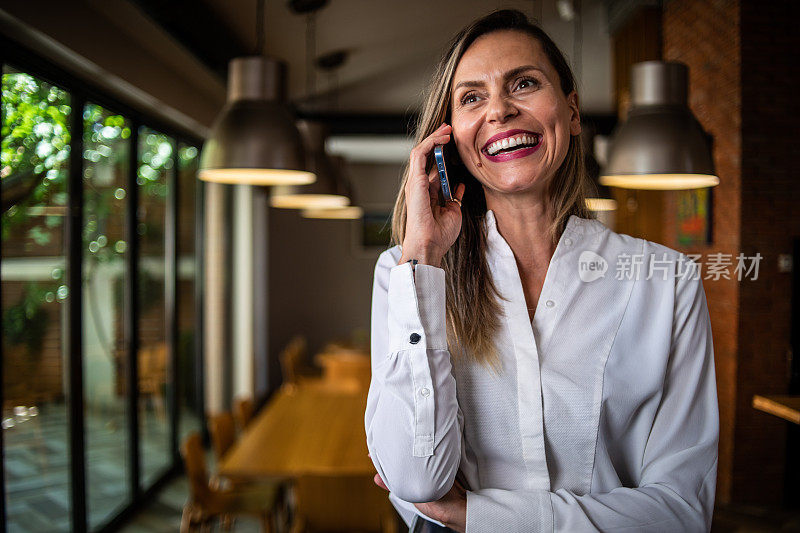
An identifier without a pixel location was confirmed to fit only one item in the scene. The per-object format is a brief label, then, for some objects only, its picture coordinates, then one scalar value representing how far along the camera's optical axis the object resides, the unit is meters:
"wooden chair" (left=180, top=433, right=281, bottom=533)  3.07
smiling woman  0.88
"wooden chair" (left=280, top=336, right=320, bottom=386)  5.81
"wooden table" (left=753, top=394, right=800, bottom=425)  1.01
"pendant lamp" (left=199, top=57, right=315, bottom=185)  1.81
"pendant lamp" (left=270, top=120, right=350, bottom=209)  3.00
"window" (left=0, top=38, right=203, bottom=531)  2.74
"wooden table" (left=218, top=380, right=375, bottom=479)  2.79
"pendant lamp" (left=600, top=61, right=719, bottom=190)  1.47
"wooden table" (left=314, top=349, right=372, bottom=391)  5.56
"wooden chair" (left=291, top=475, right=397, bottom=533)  2.55
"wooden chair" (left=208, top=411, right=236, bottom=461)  3.37
